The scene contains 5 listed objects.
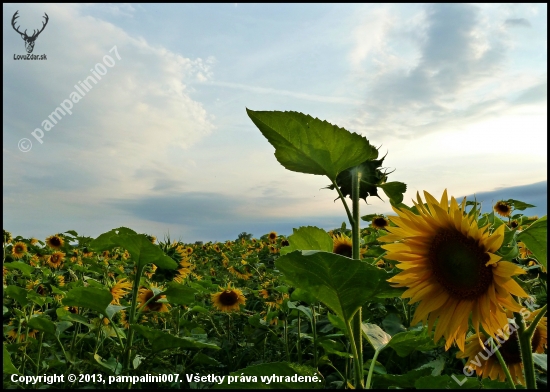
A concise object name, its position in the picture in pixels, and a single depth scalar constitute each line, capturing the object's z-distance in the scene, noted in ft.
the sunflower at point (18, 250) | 20.72
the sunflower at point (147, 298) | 11.22
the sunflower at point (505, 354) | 5.53
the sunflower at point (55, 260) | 19.02
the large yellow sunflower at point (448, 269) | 4.05
